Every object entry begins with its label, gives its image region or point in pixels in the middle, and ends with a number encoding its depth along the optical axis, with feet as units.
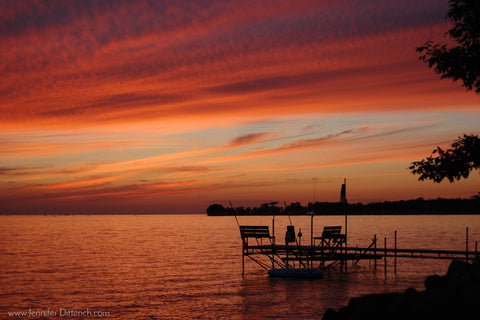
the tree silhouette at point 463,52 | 57.00
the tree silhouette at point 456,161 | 55.98
